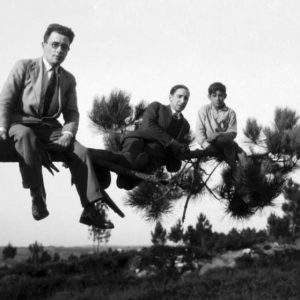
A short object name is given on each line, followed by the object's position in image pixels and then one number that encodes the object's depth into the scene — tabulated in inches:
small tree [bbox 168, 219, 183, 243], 883.9
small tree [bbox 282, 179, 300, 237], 895.7
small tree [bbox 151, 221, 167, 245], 933.6
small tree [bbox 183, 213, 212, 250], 861.2
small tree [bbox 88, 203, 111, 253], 1016.0
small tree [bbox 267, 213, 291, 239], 863.1
